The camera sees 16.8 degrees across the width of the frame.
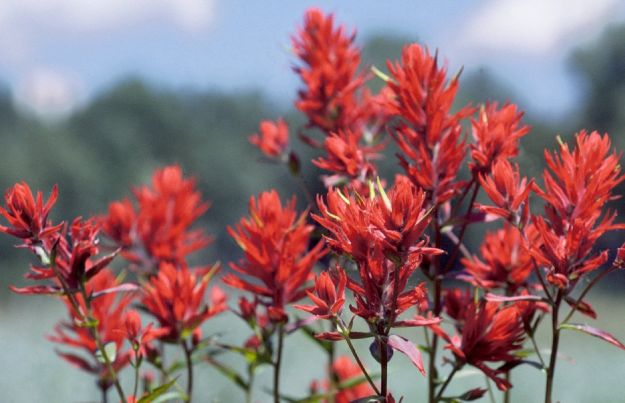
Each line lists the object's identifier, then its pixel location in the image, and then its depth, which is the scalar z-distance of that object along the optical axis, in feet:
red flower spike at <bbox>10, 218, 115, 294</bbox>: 2.85
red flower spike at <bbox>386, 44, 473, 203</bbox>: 2.84
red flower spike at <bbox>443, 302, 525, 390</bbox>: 2.80
